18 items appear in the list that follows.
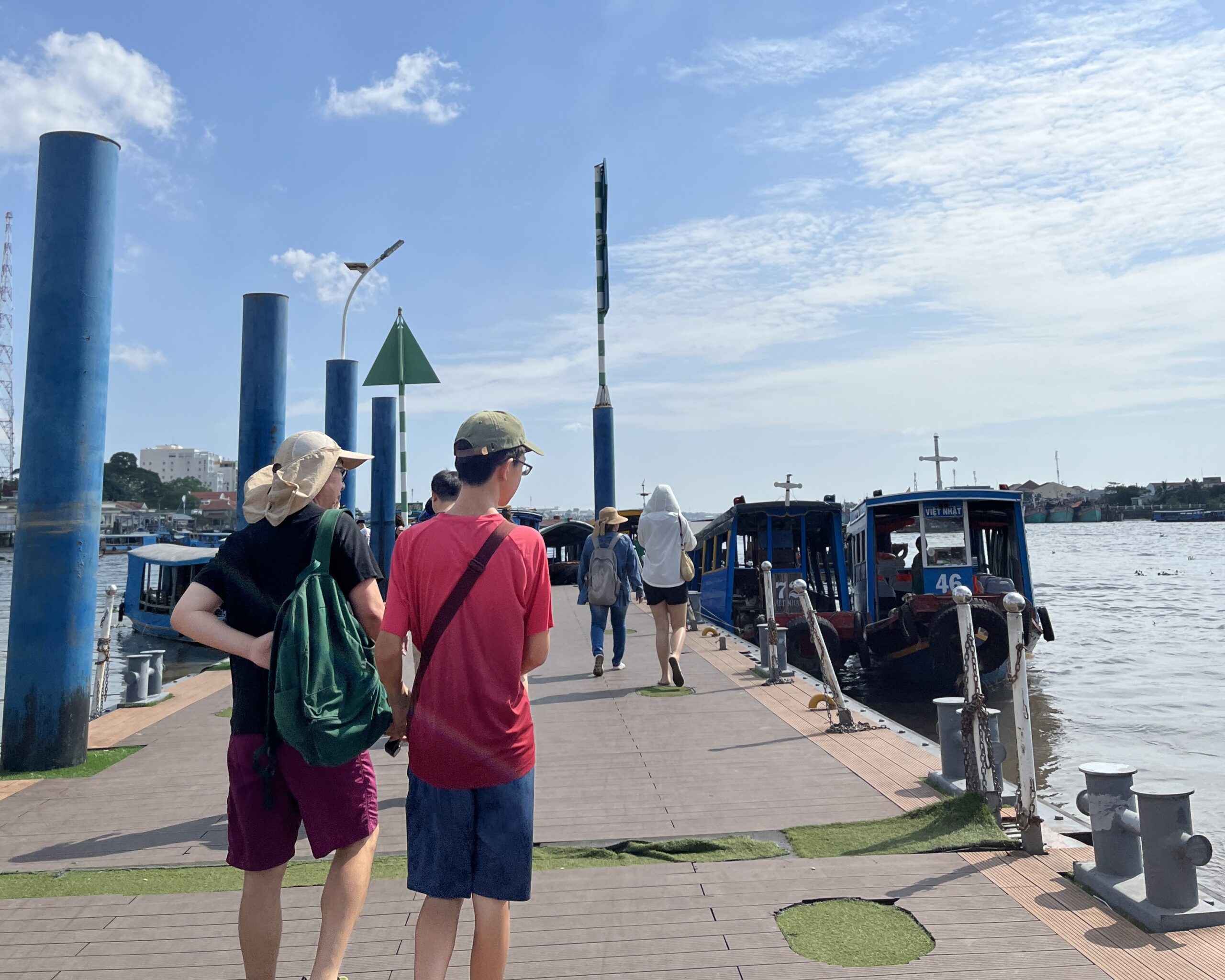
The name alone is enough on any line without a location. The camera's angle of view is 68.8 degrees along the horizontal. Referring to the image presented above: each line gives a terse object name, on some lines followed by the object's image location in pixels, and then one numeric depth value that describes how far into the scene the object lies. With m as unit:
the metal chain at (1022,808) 4.24
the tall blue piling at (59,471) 6.16
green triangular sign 10.38
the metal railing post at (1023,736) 4.22
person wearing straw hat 9.38
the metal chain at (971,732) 4.66
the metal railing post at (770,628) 9.40
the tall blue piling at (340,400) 14.03
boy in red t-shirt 2.54
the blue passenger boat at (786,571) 15.99
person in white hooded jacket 8.84
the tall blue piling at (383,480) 16.50
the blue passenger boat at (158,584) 24.25
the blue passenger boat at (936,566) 14.23
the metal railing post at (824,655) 7.06
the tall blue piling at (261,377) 9.40
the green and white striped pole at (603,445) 16.19
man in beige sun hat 2.73
